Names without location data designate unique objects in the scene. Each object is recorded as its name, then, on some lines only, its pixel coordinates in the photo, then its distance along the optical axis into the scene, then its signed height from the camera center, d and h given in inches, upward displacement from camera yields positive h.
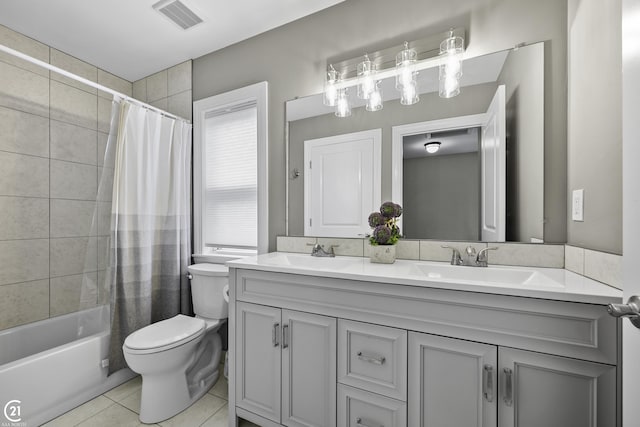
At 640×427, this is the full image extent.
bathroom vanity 33.2 -19.2
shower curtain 72.1 -2.6
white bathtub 55.6 -35.5
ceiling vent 69.1 +51.9
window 80.2 +13.1
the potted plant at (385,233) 57.4 -3.9
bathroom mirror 52.2 +13.3
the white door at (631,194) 21.1 +1.7
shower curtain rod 56.4 +31.1
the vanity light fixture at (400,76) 57.5 +31.4
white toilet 59.7 -31.2
